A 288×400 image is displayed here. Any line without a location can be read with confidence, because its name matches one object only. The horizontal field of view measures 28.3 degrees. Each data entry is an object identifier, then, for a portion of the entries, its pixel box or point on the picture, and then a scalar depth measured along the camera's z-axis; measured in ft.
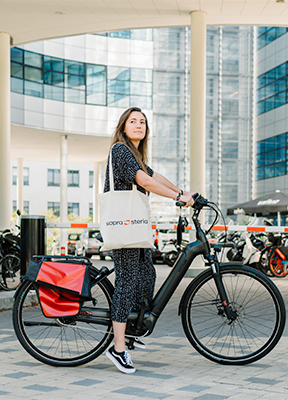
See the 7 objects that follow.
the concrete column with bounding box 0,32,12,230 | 53.01
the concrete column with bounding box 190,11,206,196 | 47.11
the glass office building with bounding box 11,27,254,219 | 93.91
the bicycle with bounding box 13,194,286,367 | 13.52
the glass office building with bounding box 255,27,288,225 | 134.00
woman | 13.26
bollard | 25.31
